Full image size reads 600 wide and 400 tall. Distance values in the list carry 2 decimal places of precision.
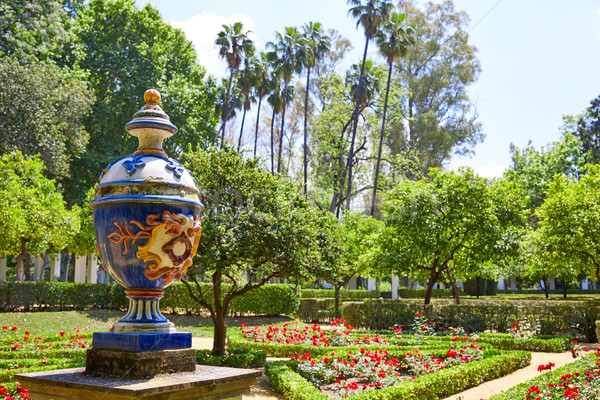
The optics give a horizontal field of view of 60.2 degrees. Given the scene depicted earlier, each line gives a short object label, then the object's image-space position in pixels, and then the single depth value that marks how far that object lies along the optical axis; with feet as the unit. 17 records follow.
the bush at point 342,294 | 107.24
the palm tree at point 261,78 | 119.85
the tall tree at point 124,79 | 99.50
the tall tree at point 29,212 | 65.31
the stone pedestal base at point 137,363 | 14.25
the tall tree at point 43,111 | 73.41
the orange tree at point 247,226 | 34.45
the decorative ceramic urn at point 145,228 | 14.96
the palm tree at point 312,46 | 114.42
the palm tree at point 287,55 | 115.44
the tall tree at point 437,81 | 125.70
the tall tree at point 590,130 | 119.44
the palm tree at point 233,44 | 113.29
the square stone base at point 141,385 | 12.82
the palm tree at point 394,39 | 107.76
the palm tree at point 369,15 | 106.63
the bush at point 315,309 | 82.64
